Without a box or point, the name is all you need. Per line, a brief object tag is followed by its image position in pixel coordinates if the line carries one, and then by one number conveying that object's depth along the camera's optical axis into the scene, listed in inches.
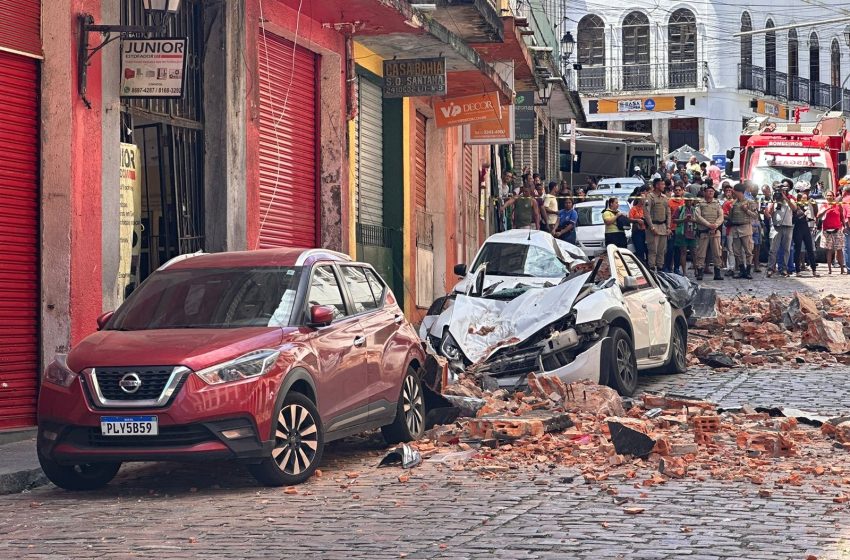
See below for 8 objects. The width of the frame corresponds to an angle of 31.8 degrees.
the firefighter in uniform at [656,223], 1187.9
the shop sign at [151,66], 539.5
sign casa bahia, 876.6
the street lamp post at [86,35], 503.5
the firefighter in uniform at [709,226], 1216.8
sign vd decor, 1017.5
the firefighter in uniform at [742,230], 1234.0
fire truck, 1518.2
